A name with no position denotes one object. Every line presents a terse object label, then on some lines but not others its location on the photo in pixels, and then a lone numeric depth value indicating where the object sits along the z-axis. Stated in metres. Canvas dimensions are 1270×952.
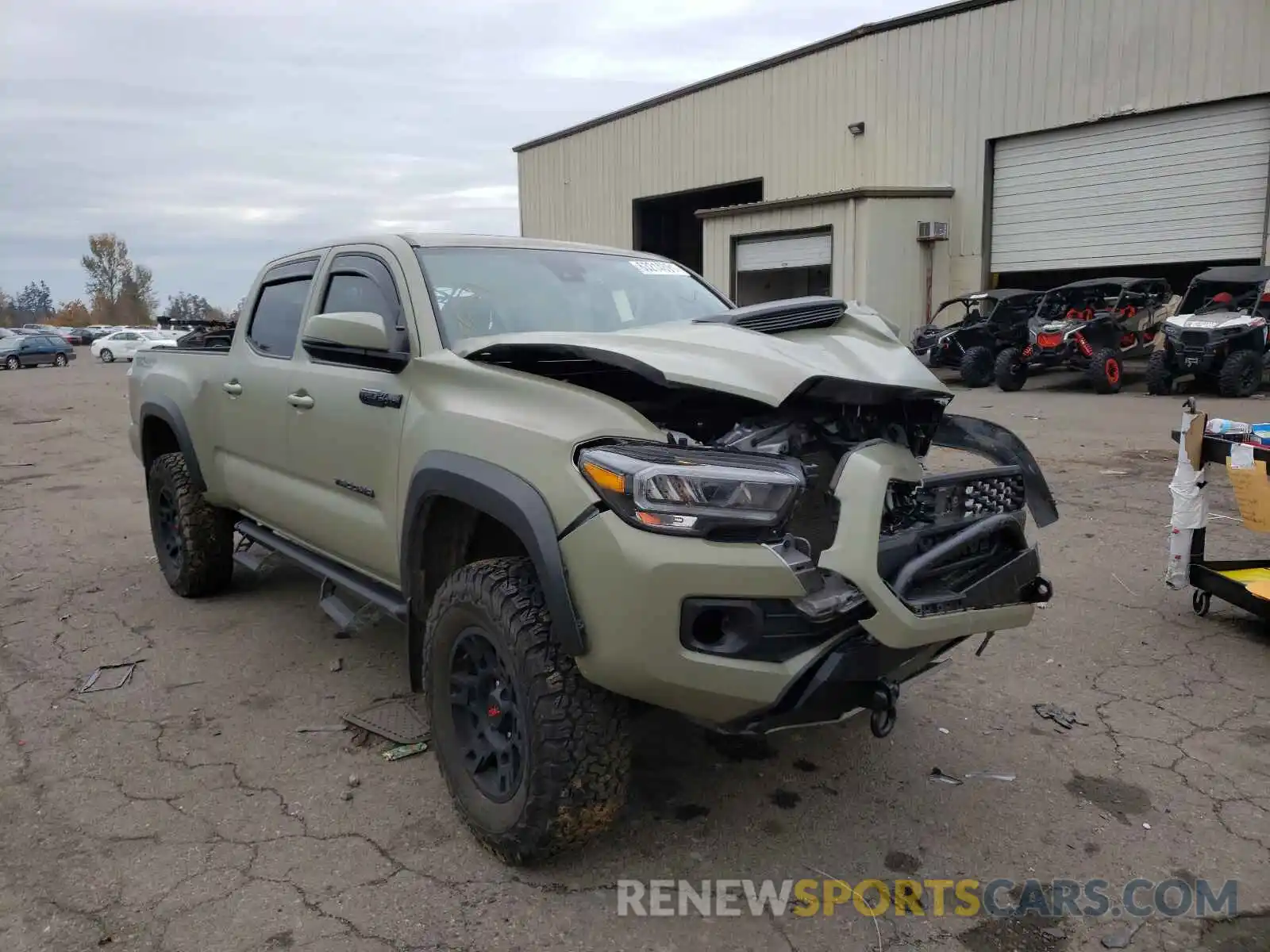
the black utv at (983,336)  17.02
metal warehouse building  16.75
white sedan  39.44
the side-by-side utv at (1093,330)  15.80
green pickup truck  2.38
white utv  13.96
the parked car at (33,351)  36.47
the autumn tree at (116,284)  89.50
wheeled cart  4.31
